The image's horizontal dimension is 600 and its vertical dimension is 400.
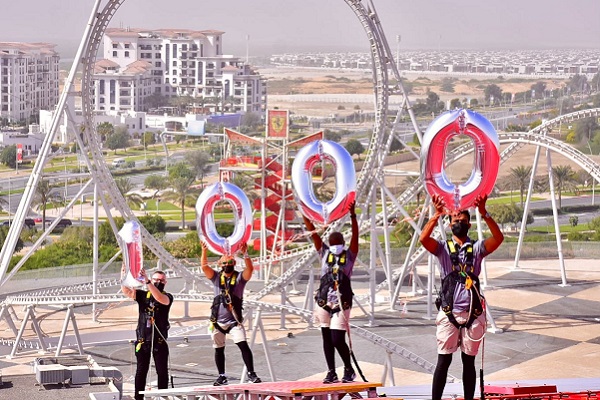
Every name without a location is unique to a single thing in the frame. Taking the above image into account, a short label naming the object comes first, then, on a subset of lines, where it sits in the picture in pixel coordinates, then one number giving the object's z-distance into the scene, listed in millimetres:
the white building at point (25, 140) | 102375
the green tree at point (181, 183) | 76688
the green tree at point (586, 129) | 106056
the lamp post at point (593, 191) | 88600
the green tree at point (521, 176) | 79888
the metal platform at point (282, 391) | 11297
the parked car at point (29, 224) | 73075
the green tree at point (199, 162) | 99819
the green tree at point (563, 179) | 82000
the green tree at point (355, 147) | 102500
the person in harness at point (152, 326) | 14219
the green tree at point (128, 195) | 76700
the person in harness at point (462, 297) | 12070
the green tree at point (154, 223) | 70919
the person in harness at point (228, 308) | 14461
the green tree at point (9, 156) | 97000
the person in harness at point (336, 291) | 13594
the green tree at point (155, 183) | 91444
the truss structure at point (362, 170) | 31016
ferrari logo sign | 47034
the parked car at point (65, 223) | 77900
